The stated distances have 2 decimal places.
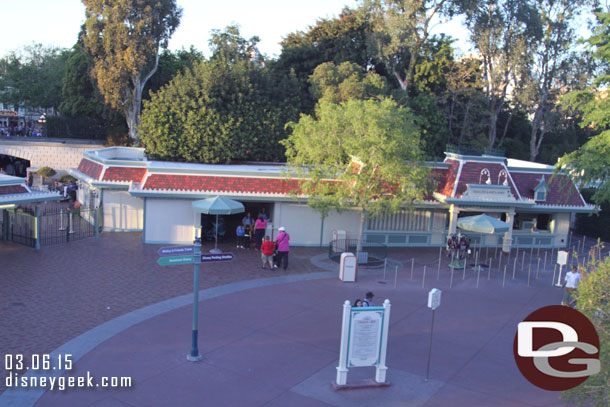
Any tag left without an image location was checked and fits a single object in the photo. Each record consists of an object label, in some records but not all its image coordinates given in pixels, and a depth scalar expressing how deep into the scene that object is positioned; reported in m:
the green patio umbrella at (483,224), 19.92
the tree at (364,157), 18.89
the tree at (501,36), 36.94
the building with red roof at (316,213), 21.99
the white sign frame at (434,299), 10.95
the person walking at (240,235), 21.33
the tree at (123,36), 34.22
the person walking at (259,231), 21.22
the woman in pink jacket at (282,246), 18.50
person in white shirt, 14.71
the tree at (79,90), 41.00
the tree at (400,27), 37.03
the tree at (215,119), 29.31
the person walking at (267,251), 18.19
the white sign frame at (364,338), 9.96
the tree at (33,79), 48.16
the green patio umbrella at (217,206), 20.00
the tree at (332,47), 39.81
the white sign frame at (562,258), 18.25
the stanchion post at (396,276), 17.83
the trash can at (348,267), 17.44
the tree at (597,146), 16.89
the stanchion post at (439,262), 19.02
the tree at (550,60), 37.53
